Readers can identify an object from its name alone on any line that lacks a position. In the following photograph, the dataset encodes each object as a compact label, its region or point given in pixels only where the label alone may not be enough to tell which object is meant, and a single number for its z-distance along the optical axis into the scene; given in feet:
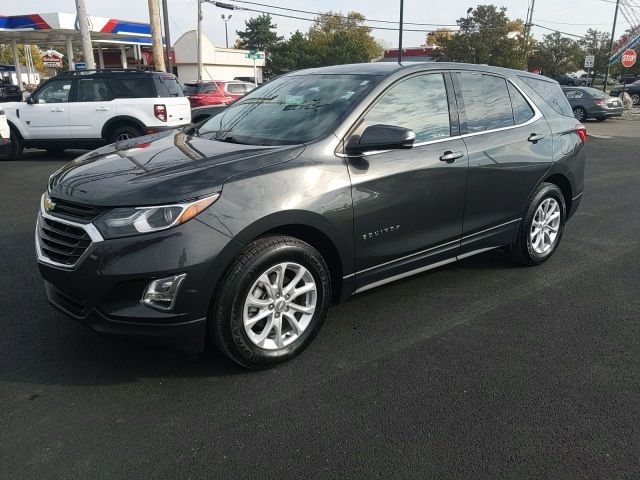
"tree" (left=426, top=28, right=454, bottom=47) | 160.16
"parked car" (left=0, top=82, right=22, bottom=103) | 87.11
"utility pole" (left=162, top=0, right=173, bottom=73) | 83.92
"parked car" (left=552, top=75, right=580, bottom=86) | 155.70
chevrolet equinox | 8.99
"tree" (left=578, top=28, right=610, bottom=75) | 189.57
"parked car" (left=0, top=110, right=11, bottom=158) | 31.22
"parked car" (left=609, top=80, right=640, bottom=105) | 109.60
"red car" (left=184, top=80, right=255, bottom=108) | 64.13
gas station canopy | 85.76
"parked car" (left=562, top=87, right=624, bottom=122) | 69.62
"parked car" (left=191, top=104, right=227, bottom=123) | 39.40
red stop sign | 92.27
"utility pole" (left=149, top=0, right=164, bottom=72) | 64.85
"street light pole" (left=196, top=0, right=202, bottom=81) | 104.24
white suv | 35.42
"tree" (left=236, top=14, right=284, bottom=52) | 279.28
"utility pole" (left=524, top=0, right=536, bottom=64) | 159.63
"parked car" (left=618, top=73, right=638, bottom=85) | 155.69
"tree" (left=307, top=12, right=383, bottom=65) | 199.72
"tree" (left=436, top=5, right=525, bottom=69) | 152.15
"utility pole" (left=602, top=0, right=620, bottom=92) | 146.00
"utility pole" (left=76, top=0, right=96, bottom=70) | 50.11
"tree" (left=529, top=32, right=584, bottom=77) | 184.34
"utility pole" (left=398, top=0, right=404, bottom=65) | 104.47
